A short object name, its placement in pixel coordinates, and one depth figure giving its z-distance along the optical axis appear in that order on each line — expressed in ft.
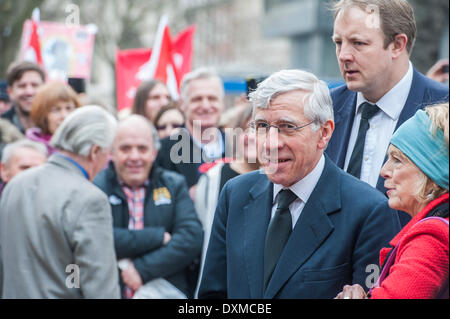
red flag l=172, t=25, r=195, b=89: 27.50
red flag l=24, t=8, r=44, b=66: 27.20
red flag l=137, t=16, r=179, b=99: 26.05
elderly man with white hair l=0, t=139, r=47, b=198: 16.66
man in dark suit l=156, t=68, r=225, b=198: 18.08
